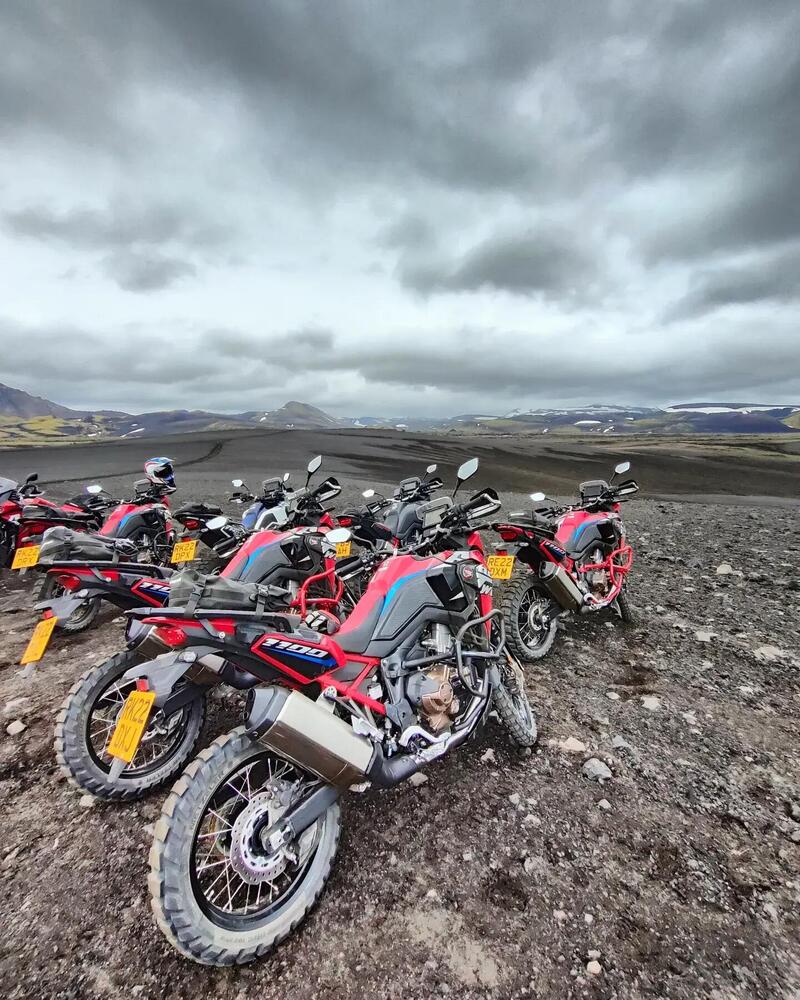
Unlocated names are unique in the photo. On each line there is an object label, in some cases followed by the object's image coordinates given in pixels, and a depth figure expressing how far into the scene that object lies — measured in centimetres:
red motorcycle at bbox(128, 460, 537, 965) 201
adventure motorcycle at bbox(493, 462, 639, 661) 491
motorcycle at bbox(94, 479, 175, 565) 728
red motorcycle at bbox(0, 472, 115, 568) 644
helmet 798
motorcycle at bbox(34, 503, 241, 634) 366
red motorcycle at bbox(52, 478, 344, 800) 271
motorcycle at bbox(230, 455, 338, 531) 676
